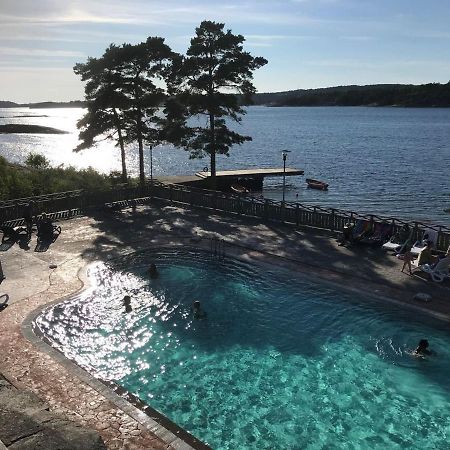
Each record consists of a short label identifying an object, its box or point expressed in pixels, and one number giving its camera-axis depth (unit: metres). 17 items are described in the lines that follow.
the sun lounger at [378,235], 21.92
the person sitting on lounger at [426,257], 18.69
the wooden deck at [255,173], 59.47
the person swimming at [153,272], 19.33
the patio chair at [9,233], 23.75
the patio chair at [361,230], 22.14
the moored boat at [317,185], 60.91
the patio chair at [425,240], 20.11
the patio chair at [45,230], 24.18
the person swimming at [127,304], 16.22
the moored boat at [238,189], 54.24
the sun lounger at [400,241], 20.75
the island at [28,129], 190.23
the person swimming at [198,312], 15.76
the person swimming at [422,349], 13.26
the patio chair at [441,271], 17.84
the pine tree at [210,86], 35.25
